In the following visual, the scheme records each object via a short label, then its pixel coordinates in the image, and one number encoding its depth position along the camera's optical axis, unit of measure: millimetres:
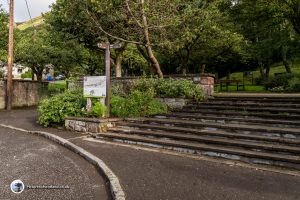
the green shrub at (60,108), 8670
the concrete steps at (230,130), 5388
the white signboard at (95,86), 8269
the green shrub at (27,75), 43923
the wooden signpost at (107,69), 8189
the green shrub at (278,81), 13469
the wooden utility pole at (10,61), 13473
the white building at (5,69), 25265
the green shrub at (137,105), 8464
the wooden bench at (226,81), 14284
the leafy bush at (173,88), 8854
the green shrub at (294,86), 11419
